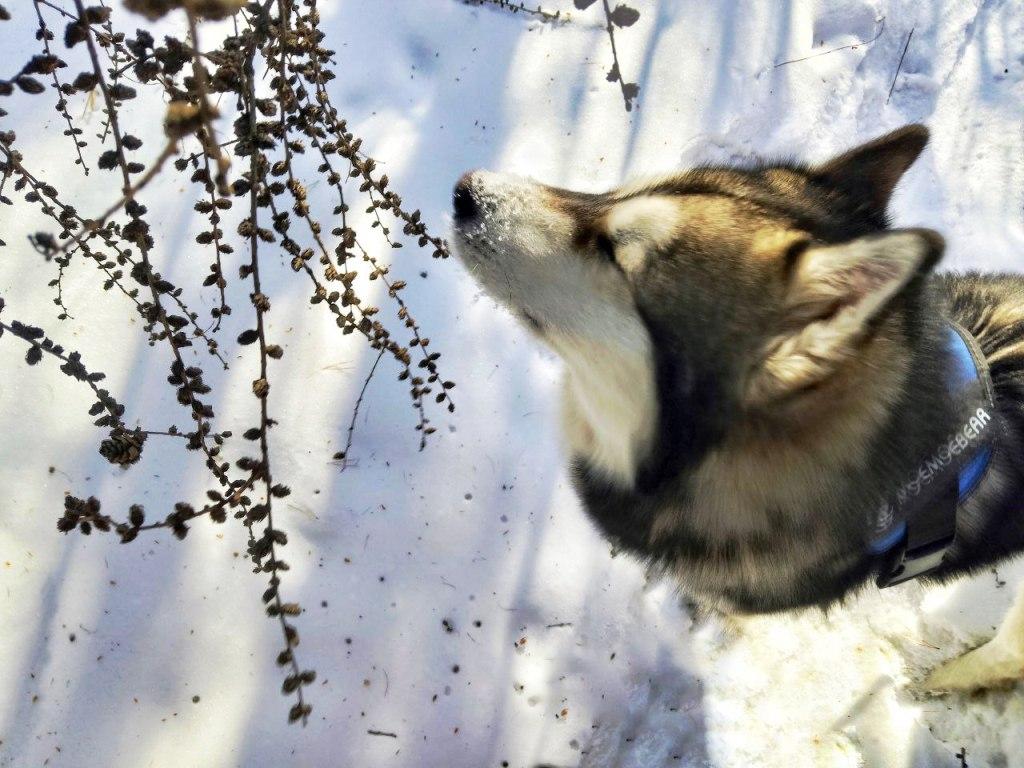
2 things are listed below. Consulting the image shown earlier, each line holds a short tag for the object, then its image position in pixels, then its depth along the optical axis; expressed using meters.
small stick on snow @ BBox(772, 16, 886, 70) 0.86
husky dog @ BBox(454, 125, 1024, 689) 0.38
